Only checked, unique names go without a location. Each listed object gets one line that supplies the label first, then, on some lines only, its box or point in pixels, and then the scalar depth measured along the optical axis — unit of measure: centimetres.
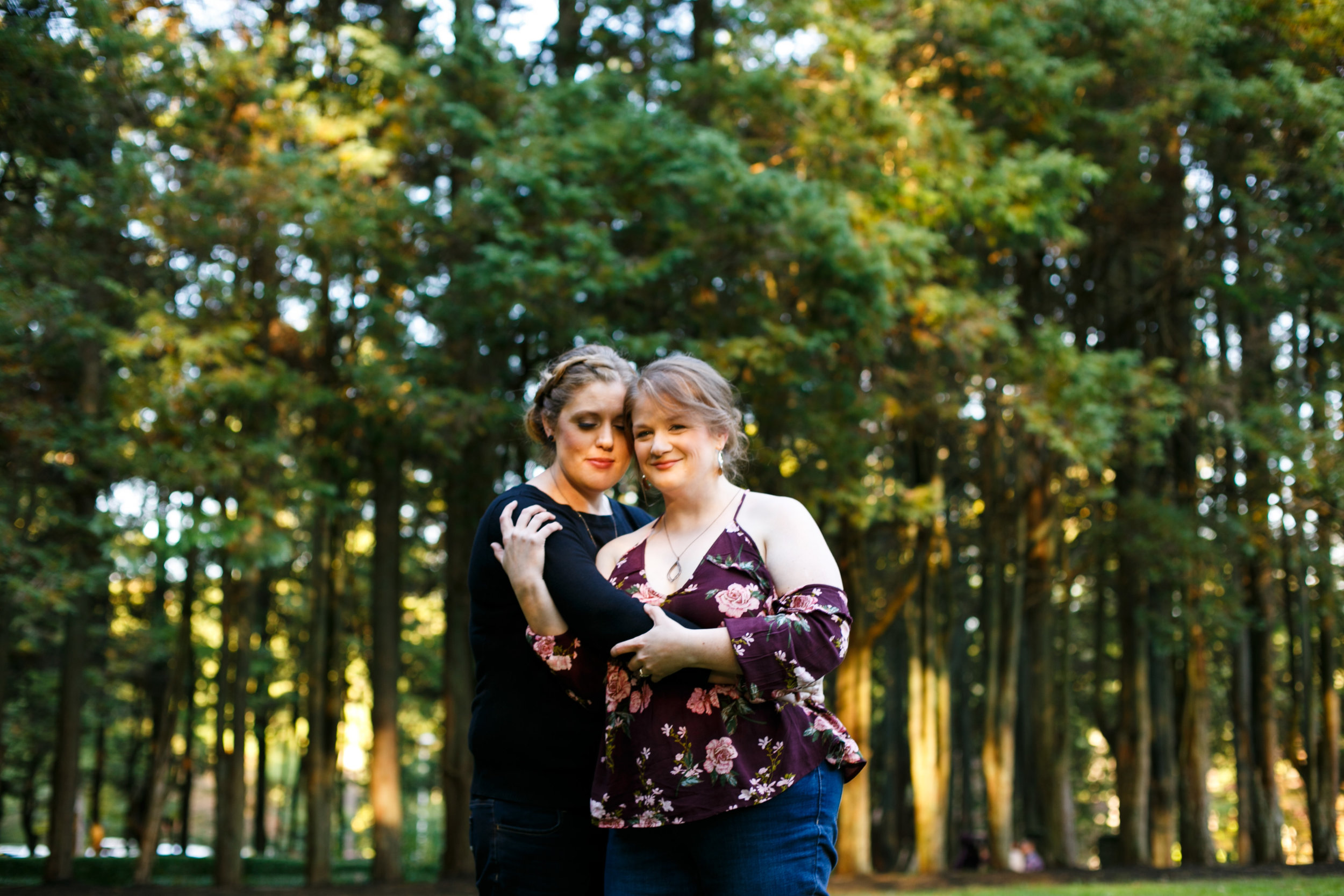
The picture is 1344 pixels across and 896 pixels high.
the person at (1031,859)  1526
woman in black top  270
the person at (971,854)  1720
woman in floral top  230
